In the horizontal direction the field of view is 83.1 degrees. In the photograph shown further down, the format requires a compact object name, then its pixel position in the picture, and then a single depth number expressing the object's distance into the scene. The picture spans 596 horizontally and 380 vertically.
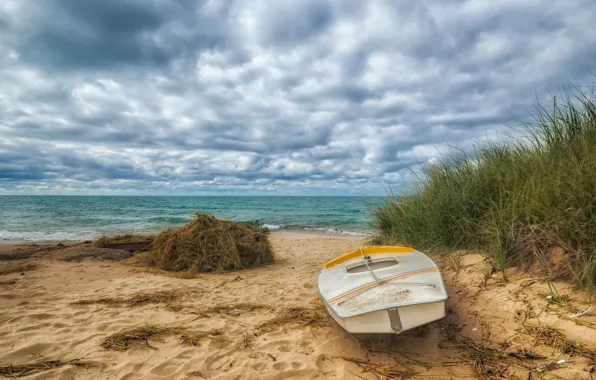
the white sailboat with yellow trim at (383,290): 3.03
